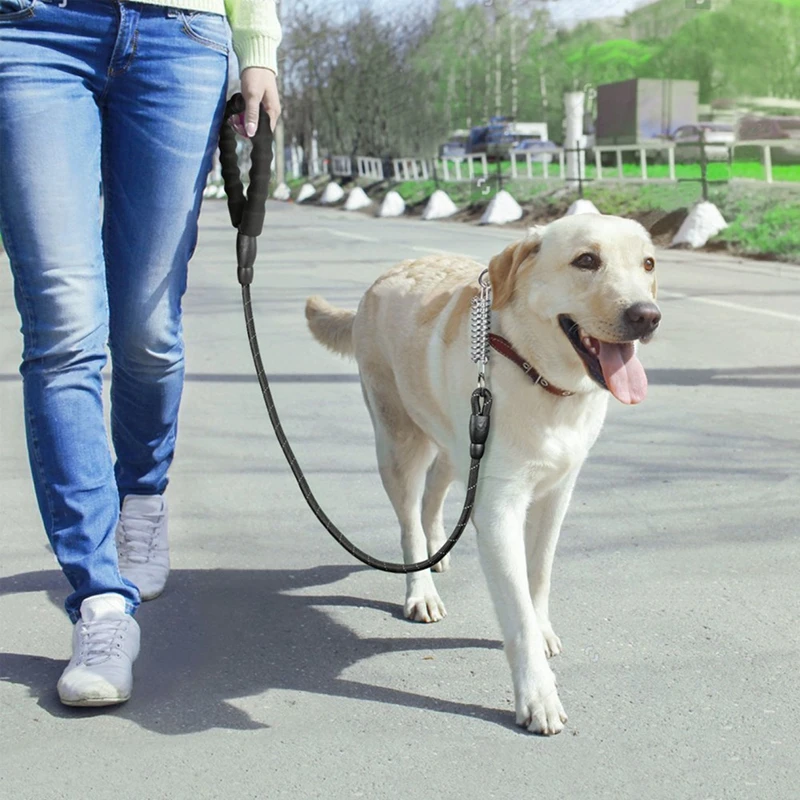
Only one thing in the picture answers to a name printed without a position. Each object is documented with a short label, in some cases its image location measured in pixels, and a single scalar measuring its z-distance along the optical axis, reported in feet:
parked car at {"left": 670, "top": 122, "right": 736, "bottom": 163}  62.64
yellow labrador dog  9.20
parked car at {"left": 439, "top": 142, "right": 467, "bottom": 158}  149.45
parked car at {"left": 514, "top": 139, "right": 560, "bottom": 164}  144.01
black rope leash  10.69
